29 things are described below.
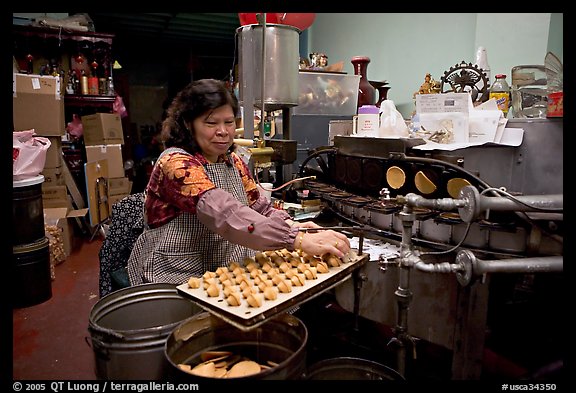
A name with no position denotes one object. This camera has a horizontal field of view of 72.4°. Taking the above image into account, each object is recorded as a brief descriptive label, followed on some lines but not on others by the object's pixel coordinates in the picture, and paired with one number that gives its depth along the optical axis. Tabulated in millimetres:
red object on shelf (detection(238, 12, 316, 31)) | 3180
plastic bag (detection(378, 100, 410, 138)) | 2111
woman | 1579
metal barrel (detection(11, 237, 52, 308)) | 3357
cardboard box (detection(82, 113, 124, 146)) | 5879
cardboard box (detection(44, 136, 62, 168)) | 5001
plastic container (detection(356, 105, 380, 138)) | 2305
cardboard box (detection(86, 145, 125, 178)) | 5863
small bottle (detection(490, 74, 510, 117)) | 2225
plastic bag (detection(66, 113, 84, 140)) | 6277
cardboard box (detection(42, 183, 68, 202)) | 5010
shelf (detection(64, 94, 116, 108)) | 6062
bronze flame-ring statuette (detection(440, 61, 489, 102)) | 2291
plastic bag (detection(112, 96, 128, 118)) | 6688
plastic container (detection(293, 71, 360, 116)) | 3668
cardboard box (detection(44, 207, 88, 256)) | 4582
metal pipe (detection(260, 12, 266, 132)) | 2381
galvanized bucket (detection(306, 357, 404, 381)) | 1514
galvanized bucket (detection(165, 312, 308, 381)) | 1355
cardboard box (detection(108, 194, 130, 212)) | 5809
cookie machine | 1365
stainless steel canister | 2617
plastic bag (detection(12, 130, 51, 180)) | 3471
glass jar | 2168
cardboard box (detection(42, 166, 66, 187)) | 5020
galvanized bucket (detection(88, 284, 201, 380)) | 1429
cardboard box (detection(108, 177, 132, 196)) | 5836
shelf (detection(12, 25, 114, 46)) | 5598
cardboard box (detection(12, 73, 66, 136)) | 4652
